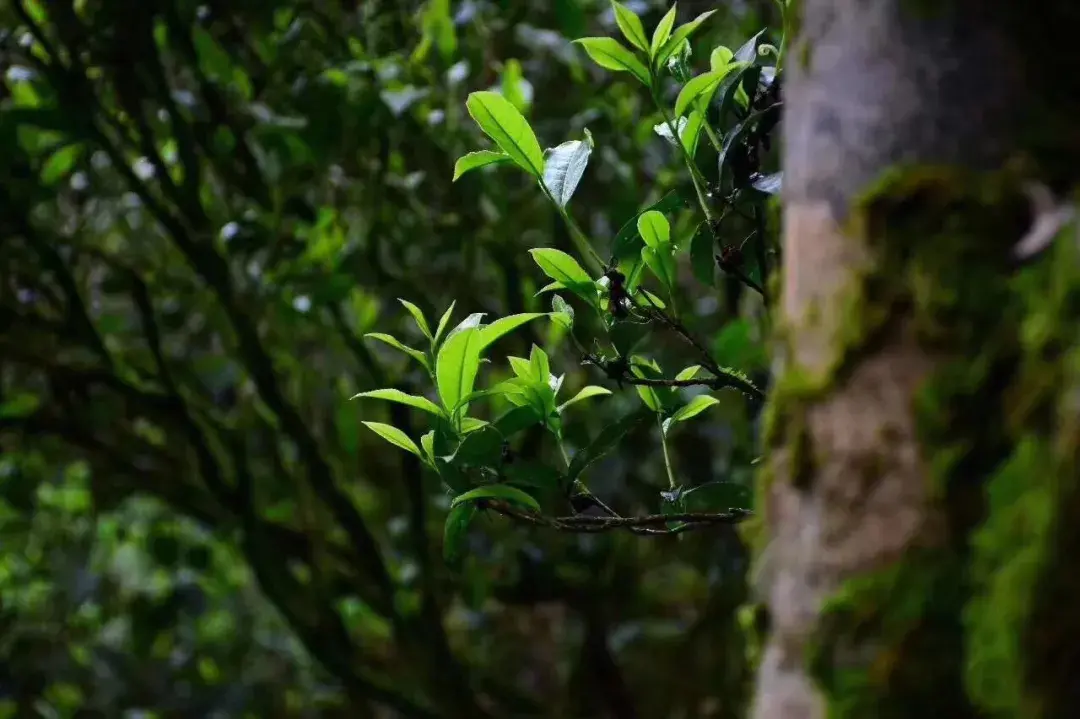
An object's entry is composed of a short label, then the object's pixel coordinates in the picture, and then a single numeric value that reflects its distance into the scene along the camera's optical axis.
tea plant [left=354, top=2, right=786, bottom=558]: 2.41
